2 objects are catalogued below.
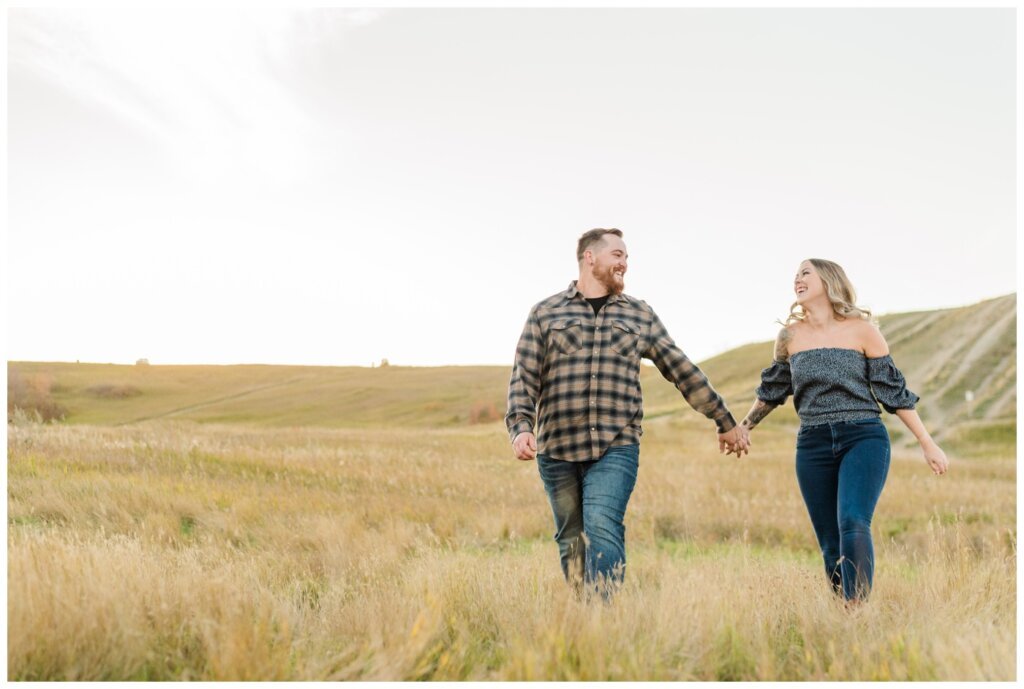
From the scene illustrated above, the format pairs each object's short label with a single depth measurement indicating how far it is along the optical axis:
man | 4.82
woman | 5.01
